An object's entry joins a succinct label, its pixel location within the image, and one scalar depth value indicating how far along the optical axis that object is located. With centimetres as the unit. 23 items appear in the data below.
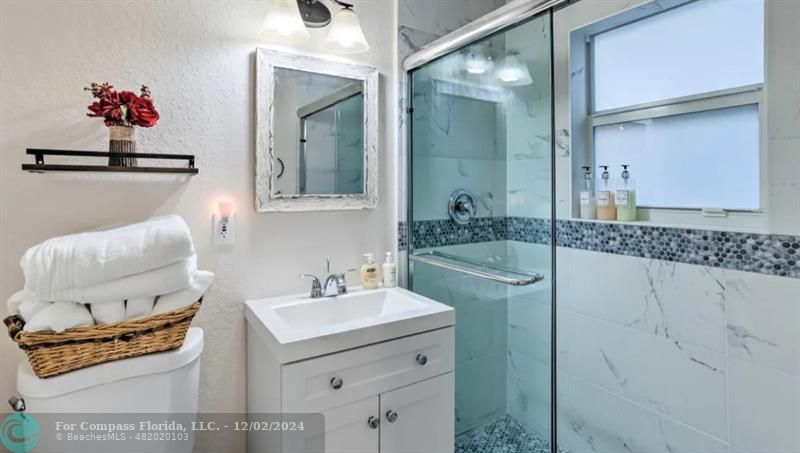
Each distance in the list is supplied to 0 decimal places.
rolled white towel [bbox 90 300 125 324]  97
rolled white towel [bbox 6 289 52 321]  94
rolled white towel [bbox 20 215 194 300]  90
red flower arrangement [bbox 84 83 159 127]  112
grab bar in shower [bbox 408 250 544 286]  145
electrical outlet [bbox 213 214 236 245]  140
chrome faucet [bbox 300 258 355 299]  155
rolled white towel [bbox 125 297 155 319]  100
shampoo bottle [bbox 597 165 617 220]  167
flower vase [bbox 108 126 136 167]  115
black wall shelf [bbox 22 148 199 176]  106
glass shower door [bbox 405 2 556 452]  153
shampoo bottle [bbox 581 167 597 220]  174
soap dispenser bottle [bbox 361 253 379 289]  168
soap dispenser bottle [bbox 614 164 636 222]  162
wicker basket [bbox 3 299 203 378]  92
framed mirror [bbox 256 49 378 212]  147
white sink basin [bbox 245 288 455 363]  114
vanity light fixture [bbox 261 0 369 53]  141
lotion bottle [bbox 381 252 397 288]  173
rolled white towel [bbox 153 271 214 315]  104
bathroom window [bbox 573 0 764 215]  135
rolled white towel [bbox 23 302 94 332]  91
